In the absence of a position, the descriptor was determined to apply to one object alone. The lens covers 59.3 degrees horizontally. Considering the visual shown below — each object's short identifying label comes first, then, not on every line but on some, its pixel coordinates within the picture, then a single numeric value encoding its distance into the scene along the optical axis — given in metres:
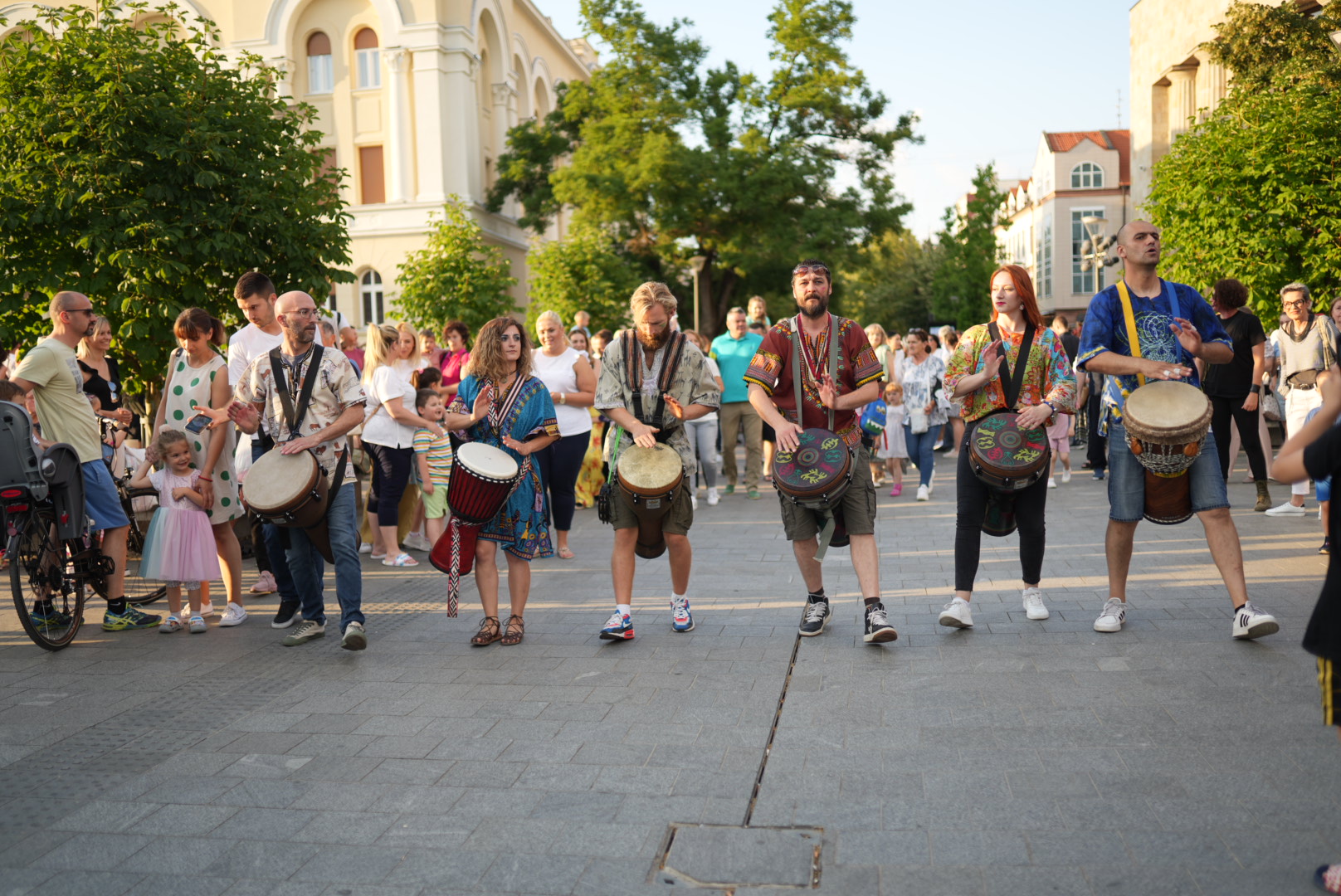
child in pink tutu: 7.14
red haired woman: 6.41
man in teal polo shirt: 13.54
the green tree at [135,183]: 11.31
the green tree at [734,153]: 37.81
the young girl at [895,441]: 14.10
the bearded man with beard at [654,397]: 6.52
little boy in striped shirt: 9.85
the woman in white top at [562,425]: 9.65
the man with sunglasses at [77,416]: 7.00
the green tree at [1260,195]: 16.45
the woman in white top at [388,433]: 9.59
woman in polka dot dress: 7.44
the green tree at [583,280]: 34.47
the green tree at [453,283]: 34.91
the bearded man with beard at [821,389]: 6.25
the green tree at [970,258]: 67.94
